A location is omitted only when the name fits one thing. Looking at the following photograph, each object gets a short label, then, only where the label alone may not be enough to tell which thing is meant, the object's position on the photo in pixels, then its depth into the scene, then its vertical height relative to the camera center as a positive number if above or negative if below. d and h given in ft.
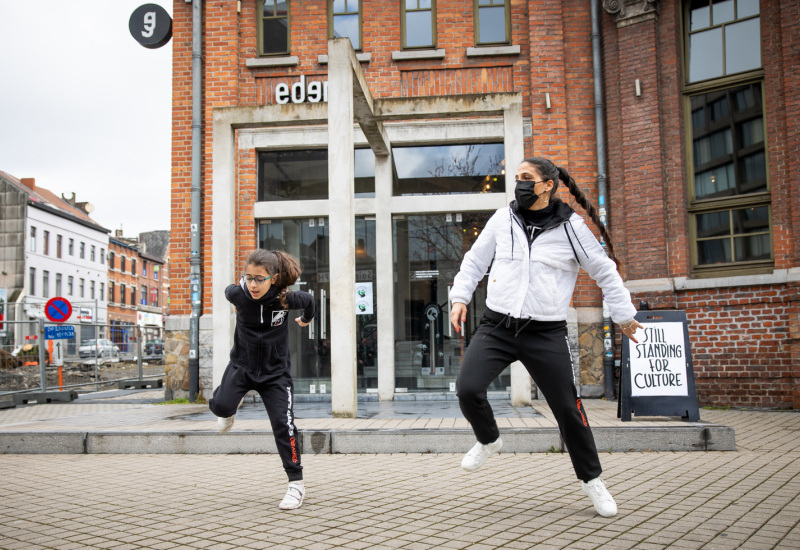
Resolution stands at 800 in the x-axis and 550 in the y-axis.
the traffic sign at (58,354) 48.39 -1.59
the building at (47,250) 149.69 +18.95
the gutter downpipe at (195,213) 35.96 +6.01
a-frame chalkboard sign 23.34 -1.69
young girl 15.01 -0.49
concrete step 21.20 -3.59
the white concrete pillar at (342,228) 25.84 +3.62
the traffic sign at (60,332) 46.85 -0.09
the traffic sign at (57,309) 48.14 +1.49
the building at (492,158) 30.99 +8.14
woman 13.42 +0.31
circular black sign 38.58 +16.56
